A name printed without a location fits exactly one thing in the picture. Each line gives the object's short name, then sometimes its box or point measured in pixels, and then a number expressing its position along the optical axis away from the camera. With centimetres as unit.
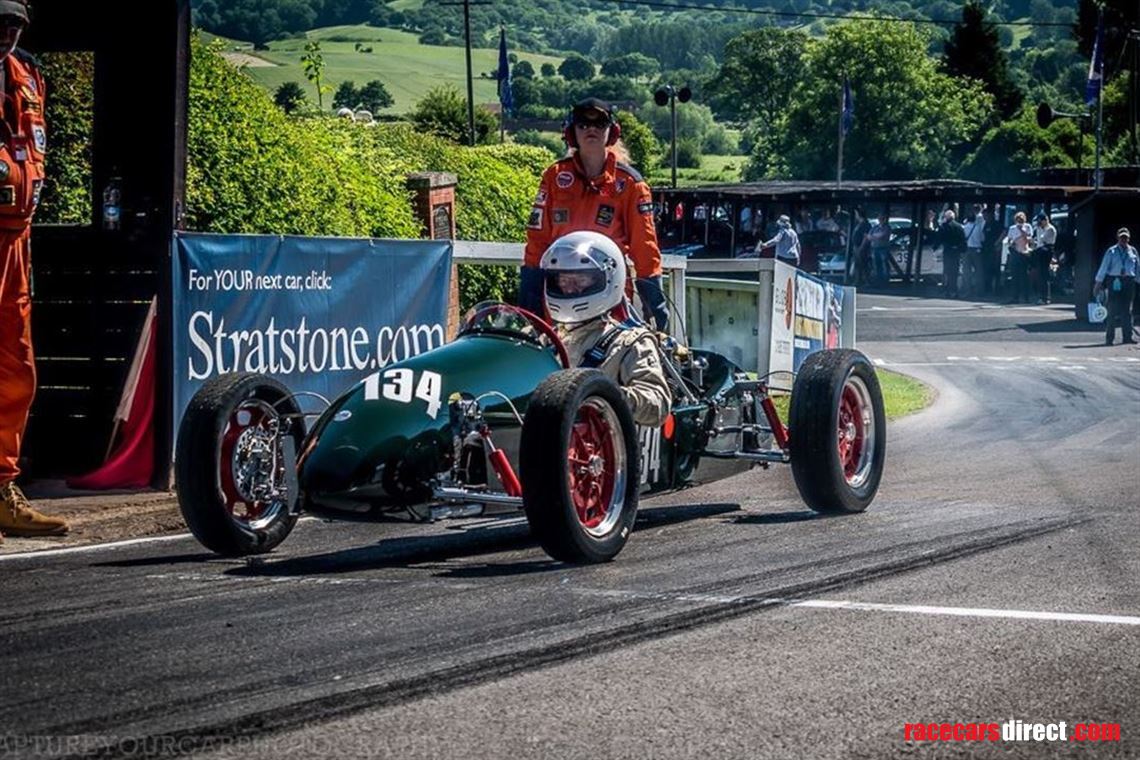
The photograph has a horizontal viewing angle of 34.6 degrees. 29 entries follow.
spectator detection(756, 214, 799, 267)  3341
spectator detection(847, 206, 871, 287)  4669
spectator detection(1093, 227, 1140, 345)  2931
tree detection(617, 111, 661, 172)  7762
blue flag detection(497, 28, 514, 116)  5458
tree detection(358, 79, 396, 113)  11169
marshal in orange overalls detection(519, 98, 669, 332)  1009
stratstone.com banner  1034
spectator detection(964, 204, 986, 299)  4241
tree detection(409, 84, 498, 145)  6150
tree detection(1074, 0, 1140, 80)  8762
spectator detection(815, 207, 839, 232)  4772
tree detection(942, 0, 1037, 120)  11050
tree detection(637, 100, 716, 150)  14162
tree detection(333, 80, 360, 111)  11038
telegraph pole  5109
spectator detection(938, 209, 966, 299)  4281
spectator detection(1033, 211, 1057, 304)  4000
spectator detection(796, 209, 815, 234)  4809
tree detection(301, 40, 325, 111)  3909
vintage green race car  723
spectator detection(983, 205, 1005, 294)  4216
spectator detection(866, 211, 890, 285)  4631
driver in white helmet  848
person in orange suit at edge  846
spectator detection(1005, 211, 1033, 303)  3984
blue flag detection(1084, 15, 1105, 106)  4738
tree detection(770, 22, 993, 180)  9762
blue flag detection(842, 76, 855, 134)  6319
